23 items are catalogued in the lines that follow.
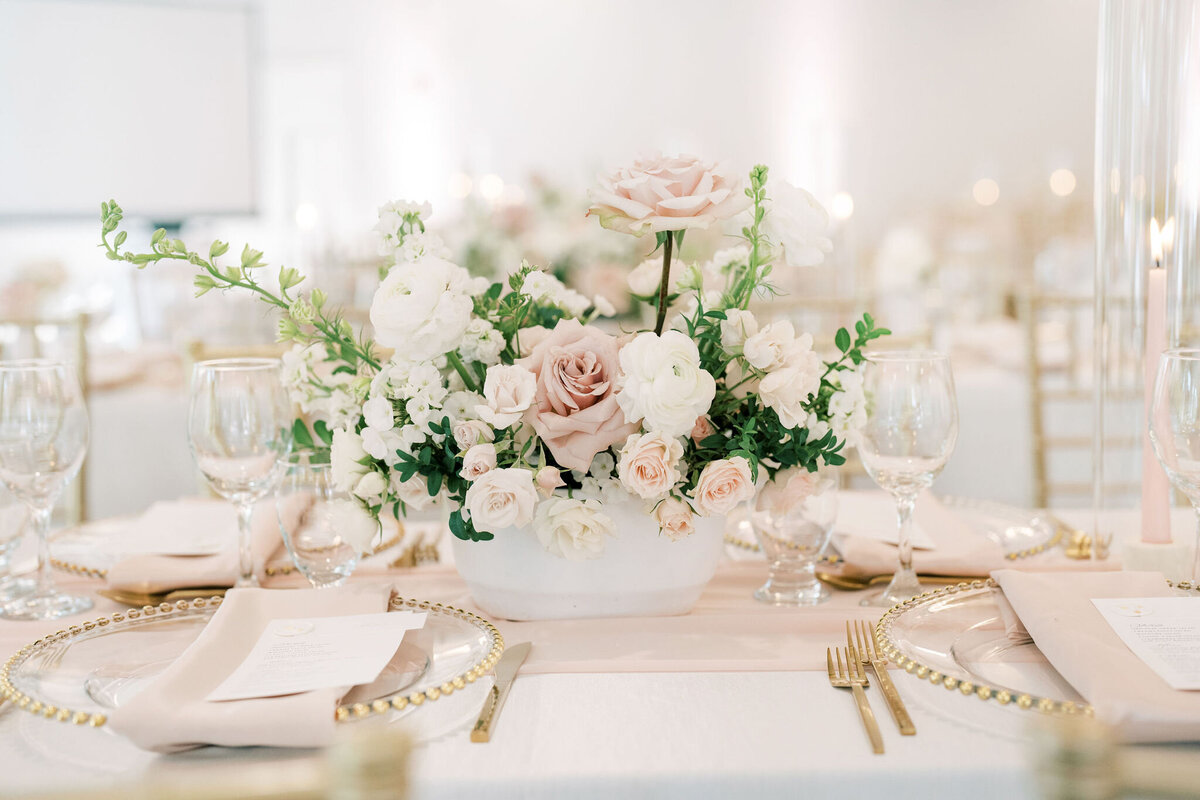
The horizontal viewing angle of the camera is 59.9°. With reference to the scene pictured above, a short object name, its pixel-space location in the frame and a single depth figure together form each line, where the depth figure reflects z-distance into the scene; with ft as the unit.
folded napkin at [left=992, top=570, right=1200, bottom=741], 1.93
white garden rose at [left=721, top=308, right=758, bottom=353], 2.73
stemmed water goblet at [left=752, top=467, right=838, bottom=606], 3.02
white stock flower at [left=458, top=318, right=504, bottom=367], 2.75
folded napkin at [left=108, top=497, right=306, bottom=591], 3.12
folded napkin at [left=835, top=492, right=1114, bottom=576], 3.15
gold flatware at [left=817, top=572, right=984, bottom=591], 3.17
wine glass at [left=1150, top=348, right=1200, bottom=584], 2.59
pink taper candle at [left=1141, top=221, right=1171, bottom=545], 3.07
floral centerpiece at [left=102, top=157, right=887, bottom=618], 2.52
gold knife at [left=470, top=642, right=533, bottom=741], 2.10
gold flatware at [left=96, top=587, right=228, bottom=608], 3.12
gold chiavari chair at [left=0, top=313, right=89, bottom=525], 5.68
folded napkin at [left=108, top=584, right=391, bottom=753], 1.96
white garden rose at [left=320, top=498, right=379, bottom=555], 2.80
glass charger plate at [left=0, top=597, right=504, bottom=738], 2.13
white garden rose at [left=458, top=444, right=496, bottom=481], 2.56
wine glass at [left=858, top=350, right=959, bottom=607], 2.97
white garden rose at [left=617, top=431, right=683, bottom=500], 2.49
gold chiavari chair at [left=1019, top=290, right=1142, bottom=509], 6.72
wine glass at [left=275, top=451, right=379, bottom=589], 2.82
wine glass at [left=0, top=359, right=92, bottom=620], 3.06
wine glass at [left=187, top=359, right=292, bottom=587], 3.06
